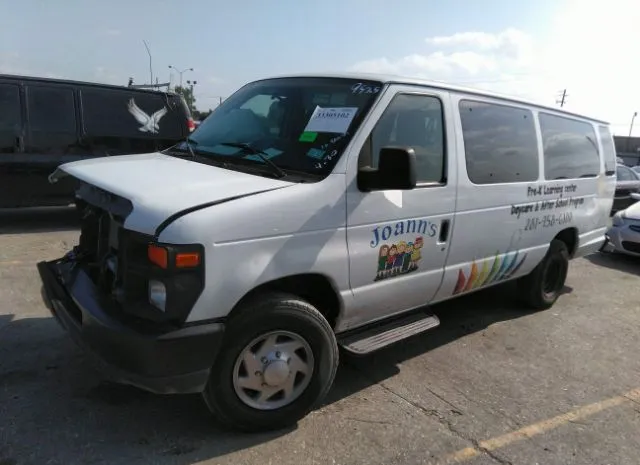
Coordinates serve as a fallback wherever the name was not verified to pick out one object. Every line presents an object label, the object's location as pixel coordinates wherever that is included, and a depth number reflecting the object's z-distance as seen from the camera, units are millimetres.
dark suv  7238
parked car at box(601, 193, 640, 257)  8117
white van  2682
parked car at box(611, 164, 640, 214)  12555
